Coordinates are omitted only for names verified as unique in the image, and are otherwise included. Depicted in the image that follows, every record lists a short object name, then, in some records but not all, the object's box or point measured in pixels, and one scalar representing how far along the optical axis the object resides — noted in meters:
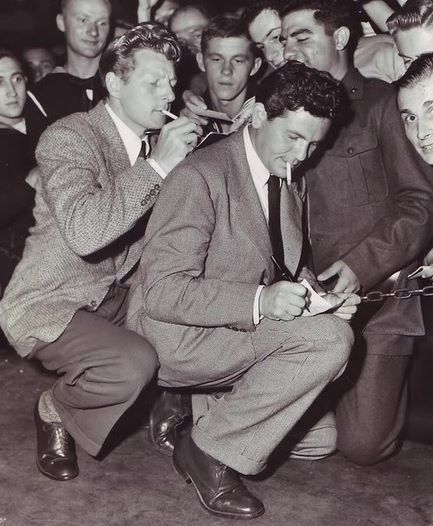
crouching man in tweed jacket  2.92
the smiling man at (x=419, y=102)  3.06
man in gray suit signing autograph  2.75
